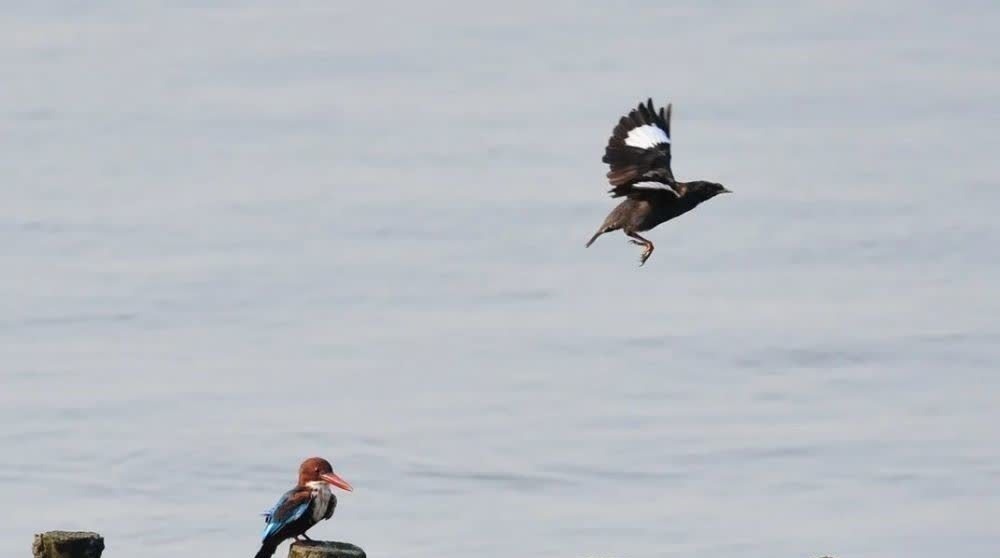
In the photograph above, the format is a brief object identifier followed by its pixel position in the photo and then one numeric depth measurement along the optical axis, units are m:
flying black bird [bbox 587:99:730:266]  30.75
